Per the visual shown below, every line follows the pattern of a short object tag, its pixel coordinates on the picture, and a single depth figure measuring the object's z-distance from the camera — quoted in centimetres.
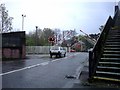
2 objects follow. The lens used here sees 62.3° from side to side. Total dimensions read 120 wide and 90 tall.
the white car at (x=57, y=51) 1413
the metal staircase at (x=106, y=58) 423
